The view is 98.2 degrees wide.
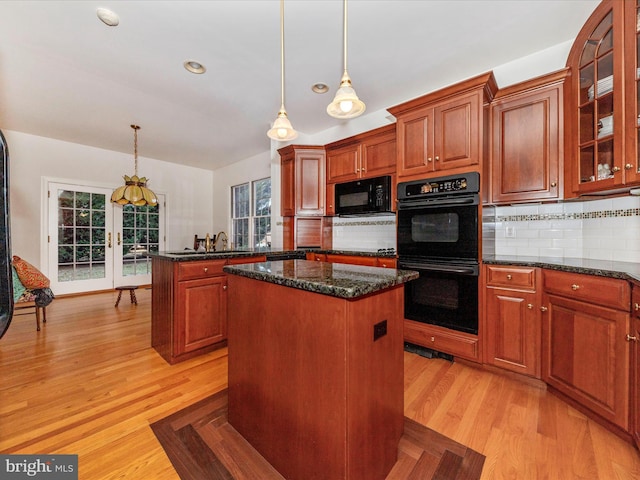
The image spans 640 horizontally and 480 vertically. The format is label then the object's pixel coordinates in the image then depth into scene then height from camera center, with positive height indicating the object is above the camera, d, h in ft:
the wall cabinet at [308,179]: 12.04 +2.68
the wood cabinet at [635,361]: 4.50 -1.99
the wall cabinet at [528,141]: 6.76 +2.56
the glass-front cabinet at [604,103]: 5.22 +2.90
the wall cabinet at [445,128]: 7.22 +3.19
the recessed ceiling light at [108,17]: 6.34 +5.23
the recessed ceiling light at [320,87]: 9.55 +5.38
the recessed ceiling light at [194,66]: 8.31 +5.34
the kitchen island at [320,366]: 3.47 -1.81
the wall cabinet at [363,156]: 9.91 +3.28
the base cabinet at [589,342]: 4.84 -1.98
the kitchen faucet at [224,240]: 20.18 +0.00
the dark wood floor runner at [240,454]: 4.21 -3.52
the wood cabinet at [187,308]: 7.62 -1.96
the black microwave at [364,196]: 9.80 +1.67
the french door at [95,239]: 15.43 +0.04
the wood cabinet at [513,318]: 6.44 -1.89
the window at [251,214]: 18.07 +1.77
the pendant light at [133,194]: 12.21 +2.06
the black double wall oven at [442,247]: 7.22 -0.20
